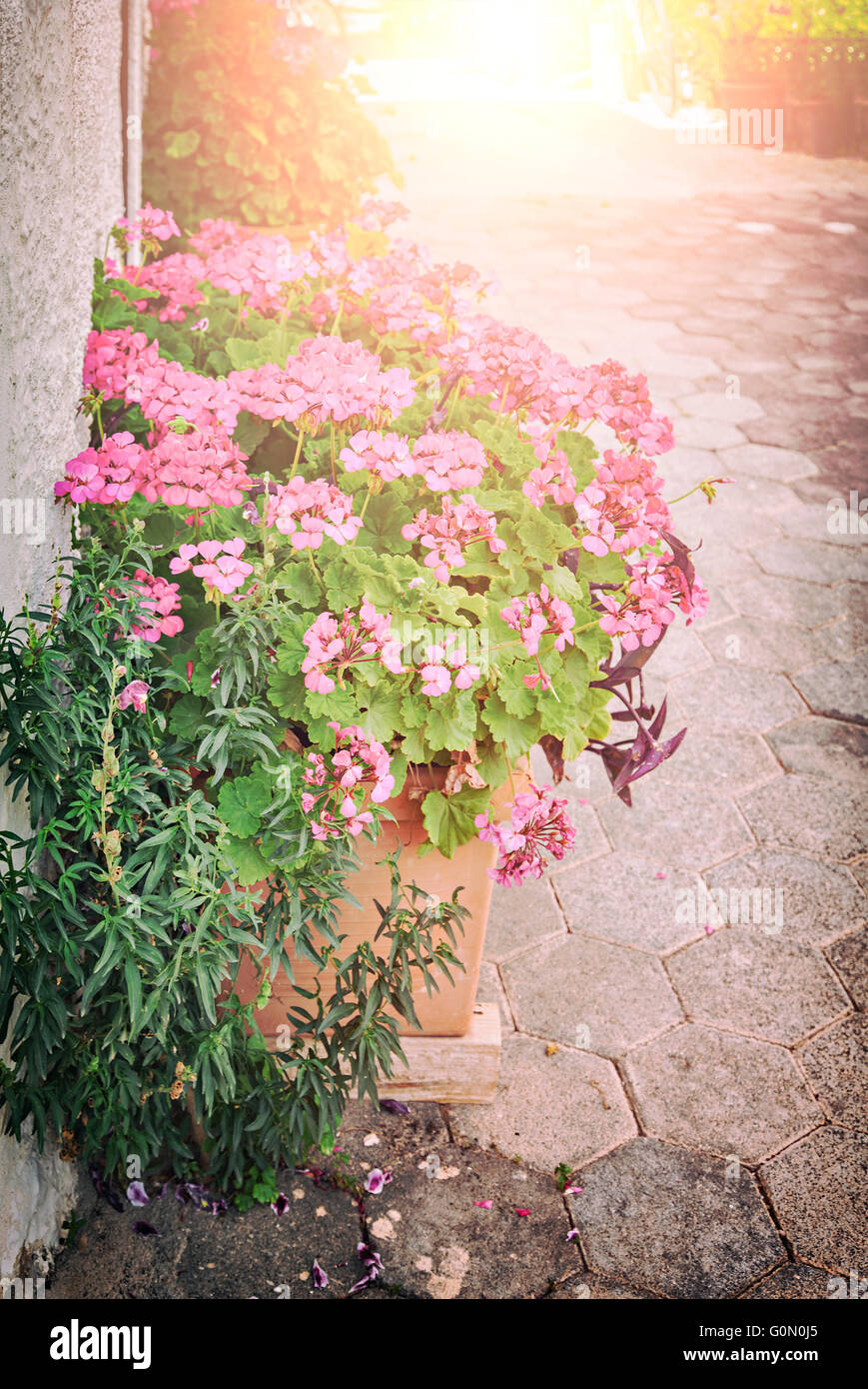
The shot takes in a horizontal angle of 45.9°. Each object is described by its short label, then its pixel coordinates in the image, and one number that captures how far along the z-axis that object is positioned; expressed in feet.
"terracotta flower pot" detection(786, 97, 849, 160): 30.53
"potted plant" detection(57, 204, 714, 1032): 4.95
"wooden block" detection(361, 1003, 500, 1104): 6.86
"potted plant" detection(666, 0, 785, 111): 31.30
